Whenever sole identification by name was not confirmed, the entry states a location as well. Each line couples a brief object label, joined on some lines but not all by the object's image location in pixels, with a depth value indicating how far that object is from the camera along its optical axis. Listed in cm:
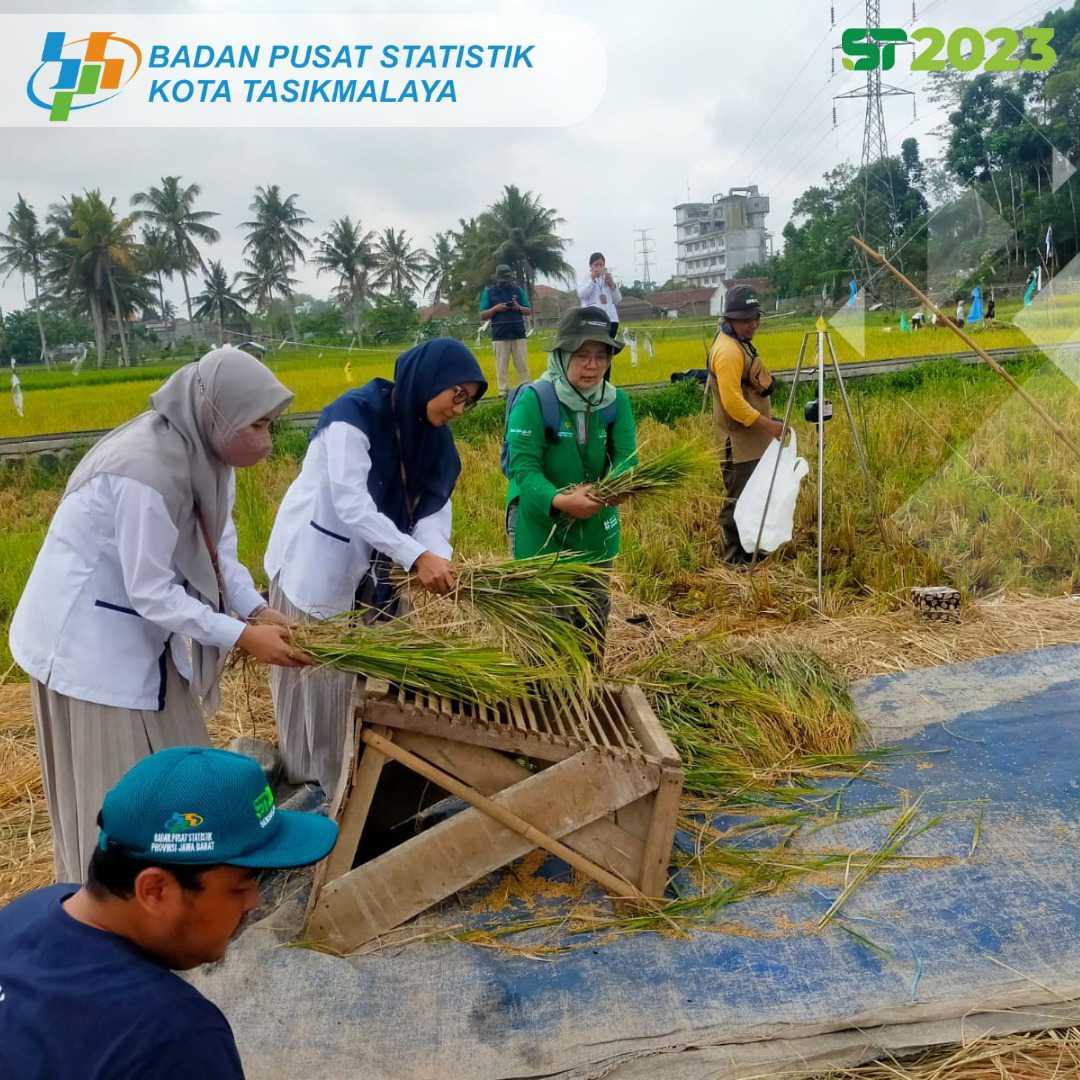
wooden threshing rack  242
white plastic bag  494
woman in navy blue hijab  273
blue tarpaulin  207
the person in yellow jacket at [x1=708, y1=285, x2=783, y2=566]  504
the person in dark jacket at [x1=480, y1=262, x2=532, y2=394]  1015
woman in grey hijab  205
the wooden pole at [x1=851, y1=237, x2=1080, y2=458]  411
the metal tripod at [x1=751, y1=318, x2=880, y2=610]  498
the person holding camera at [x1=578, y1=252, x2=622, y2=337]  946
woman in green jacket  327
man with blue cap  100
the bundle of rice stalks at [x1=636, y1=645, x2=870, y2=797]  325
